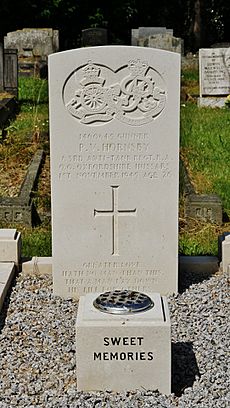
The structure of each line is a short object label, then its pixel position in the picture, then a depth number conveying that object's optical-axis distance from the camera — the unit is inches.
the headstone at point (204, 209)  299.0
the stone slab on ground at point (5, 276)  209.8
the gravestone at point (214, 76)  625.9
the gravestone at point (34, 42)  908.0
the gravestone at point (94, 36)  922.1
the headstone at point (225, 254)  230.5
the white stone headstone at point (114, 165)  204.7
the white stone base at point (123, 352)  158.9
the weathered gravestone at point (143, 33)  930.9
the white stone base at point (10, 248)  230.2
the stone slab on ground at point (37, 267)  231.9
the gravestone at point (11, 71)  588.1
